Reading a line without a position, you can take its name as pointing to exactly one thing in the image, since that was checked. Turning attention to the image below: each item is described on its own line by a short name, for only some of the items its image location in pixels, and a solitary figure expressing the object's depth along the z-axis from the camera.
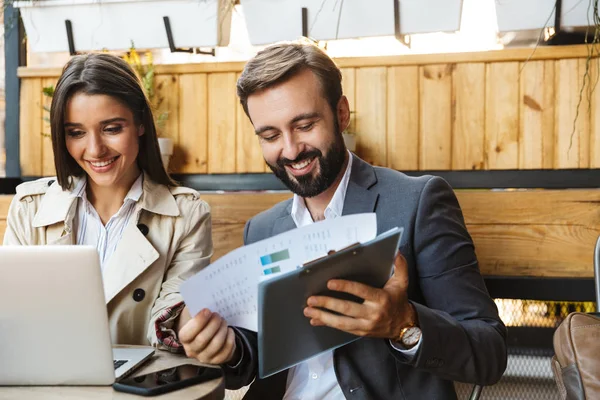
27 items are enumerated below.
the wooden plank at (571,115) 2.30
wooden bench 2.14
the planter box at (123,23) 2.58
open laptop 1.12
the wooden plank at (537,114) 2.33
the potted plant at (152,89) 2.57
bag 1.19
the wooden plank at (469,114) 2.38
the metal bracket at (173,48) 2.61
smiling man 1.21
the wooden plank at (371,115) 2.48
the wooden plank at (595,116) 2.28
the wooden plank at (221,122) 2.61
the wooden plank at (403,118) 2.44
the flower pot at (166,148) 2.55
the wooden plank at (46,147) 2.82
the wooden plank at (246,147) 2.60
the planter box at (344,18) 2.35
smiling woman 1.75
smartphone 1.17
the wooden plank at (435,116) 2.41
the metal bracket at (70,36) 2.72
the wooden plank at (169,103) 2.66
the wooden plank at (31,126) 2.84
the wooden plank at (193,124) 2.64
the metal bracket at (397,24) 2.38
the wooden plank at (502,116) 2.35
